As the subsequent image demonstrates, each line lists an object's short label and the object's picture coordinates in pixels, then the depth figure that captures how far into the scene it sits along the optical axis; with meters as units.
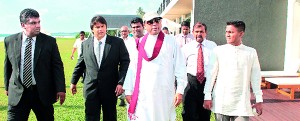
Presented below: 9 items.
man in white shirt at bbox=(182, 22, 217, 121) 5.19
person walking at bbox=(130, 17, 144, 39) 6.07
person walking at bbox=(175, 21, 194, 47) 8.13
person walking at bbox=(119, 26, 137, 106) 7.88
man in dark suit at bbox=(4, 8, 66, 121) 4.03
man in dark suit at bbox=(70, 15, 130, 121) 4.68
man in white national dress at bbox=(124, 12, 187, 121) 3.99
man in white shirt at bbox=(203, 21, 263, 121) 3.77
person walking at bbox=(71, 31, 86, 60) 12.24
